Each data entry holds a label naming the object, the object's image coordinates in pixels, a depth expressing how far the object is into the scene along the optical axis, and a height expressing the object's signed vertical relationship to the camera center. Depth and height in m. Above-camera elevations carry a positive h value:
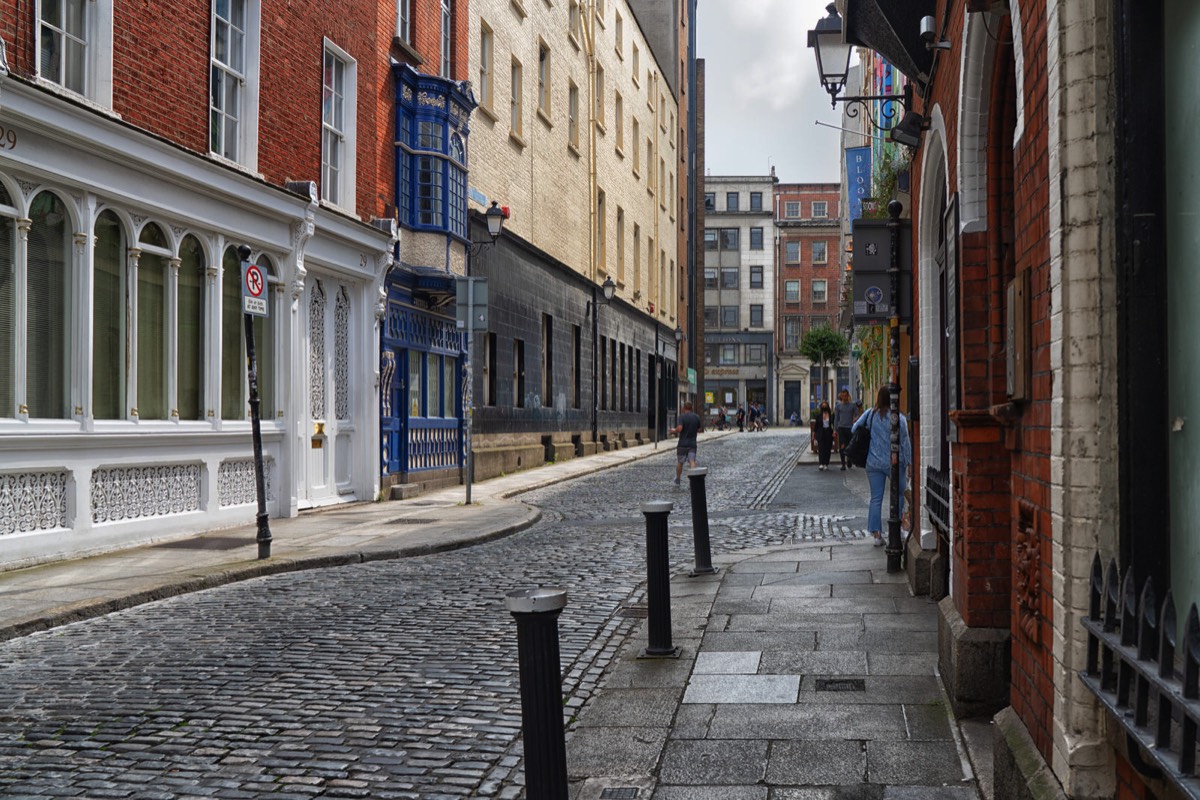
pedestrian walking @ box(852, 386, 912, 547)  11.20 -0.40
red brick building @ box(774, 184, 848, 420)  86.75 +8.80
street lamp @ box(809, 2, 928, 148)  11.92 +3.61
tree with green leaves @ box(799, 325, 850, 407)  75.53 +4.13
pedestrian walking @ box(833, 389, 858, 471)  26.24 -0.19
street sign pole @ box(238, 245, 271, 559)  10.62 +0.43
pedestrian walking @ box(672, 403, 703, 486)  21.12 -0.39
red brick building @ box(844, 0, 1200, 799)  2.70 +0.03
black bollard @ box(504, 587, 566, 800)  3.52 -0.83
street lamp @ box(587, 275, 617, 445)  33.50 +1.74
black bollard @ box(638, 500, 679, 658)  6.70 -0.99
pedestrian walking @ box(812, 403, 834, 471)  25.78 -0.52
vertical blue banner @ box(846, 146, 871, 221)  22.39 +4.60
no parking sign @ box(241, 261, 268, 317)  10.80 +1.13
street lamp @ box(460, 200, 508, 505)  16.53 +1.50
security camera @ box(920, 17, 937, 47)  6.57 +2.08
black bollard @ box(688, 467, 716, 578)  9.29 -0.90
